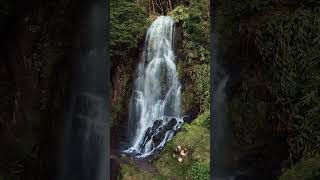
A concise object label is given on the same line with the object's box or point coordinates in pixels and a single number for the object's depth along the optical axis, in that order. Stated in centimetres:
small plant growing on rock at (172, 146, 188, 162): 1256
